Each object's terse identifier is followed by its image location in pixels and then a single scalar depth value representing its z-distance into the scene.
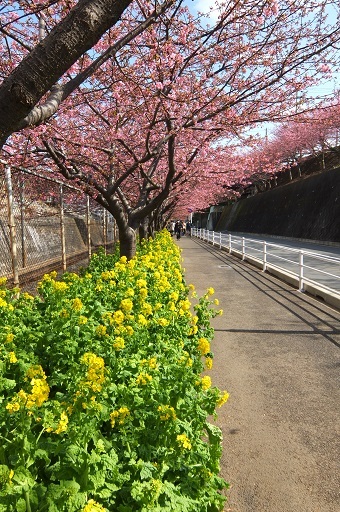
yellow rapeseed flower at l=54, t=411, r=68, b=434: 1.65
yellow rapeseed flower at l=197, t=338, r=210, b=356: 2.96
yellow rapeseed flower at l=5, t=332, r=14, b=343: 2.53
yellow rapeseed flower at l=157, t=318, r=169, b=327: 3.18
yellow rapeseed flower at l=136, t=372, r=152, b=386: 2.20
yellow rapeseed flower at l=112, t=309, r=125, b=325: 2.95
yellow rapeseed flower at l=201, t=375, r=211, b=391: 2.51
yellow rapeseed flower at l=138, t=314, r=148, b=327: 3.11
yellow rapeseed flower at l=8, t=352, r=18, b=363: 2.21
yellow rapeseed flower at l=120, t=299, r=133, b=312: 3.21
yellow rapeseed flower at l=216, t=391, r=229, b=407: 2.54
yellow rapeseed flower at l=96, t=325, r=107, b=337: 2.86
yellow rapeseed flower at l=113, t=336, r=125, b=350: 2.53
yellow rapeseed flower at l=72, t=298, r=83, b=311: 3.02
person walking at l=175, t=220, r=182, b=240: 38.24
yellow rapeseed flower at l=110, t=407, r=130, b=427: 2.00
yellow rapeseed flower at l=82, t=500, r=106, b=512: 1.43
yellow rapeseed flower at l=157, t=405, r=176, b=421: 2.01
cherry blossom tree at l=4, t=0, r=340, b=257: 5.34
